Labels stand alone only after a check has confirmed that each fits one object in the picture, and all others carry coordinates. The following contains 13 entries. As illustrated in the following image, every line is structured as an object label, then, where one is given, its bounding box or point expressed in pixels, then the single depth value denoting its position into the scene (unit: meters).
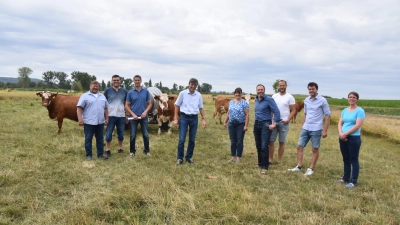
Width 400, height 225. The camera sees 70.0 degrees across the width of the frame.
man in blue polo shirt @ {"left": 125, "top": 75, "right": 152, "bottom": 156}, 6.93
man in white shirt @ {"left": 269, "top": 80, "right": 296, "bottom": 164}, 6.45
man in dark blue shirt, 6.10
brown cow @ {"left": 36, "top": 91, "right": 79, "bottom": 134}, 10.33
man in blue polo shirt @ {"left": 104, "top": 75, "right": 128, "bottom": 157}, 7.03
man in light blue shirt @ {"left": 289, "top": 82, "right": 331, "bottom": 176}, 5.80
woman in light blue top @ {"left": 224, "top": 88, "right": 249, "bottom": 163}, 6.57
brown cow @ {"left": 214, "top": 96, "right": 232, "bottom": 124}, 15.60
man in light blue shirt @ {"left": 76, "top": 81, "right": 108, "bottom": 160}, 6.59
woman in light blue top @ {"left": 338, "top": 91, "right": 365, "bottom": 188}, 5.16
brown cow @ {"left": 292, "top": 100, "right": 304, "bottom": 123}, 17.48
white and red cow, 10.84
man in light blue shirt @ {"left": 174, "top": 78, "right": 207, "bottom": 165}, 6.48
